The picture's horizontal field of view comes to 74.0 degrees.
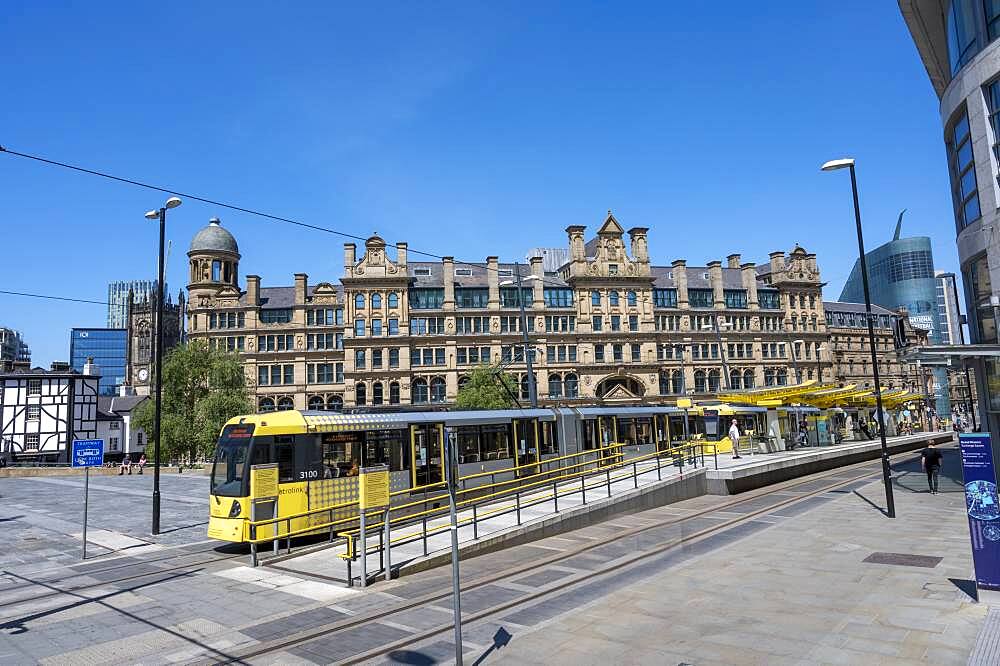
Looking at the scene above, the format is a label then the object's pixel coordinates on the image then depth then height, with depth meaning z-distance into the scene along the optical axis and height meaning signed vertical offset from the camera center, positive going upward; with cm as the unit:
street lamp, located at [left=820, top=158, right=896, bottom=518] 1947 +240
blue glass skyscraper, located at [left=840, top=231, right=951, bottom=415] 13129 -165
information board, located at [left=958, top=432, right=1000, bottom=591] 1062 -217
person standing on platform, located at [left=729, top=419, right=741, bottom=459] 3272 -203
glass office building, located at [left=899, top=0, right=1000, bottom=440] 1908 +703
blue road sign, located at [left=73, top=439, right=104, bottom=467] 1864 -70
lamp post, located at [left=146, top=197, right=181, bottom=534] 2102 +293
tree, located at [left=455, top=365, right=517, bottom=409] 5419 +128
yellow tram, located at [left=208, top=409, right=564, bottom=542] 1759 -114
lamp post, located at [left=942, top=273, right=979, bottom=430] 2869 +412
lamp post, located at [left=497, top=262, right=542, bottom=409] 3359 +92
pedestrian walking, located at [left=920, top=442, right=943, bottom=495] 2467 -302
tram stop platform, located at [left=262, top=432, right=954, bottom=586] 1535 -325
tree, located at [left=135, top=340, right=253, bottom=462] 5000 +183
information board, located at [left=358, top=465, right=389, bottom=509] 1481 -175
